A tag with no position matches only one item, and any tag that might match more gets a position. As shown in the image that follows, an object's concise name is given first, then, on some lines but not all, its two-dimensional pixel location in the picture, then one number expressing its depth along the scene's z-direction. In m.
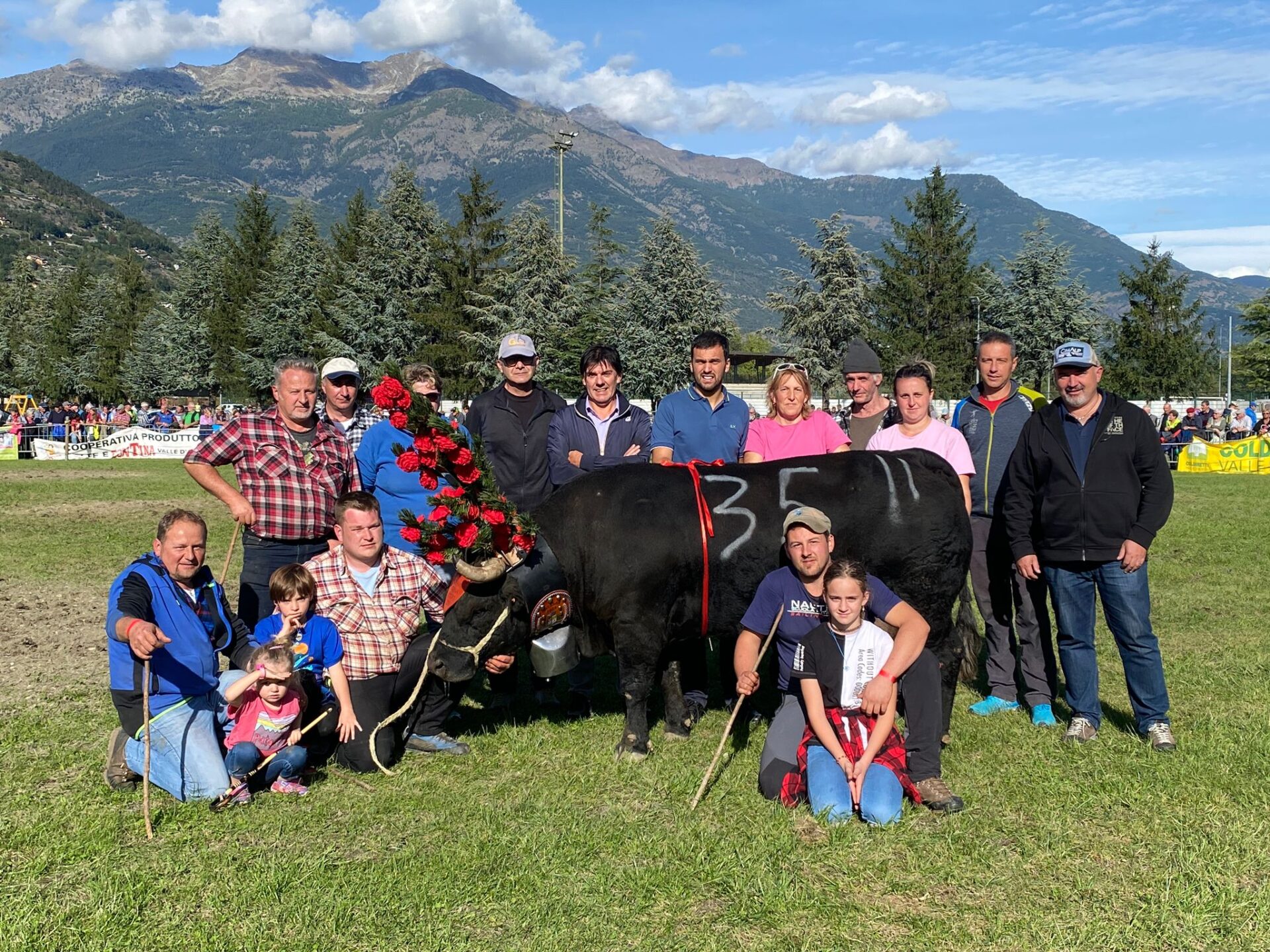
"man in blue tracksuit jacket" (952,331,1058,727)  6.30
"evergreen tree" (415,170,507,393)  49.03
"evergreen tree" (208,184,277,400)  58.38
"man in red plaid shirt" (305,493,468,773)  5.43
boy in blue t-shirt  5.23
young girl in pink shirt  4.91
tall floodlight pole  50.44
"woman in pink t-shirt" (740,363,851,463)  6.39
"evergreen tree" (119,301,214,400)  60.31
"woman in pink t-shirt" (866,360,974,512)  6.13
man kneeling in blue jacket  4.84
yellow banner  25.48
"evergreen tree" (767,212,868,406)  51.78
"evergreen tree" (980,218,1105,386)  50.09
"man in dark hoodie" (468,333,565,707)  6.56
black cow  5.72
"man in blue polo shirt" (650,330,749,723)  6.59
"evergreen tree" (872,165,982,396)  51.78
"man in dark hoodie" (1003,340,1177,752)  5.57
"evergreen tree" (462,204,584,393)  46.69
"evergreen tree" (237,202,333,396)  53.78
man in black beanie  6.70
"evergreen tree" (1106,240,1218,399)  41.56
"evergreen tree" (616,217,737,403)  53.19
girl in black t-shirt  4.78
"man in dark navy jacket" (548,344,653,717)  6.46
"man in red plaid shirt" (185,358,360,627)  5.75
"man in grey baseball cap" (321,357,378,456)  6.36
